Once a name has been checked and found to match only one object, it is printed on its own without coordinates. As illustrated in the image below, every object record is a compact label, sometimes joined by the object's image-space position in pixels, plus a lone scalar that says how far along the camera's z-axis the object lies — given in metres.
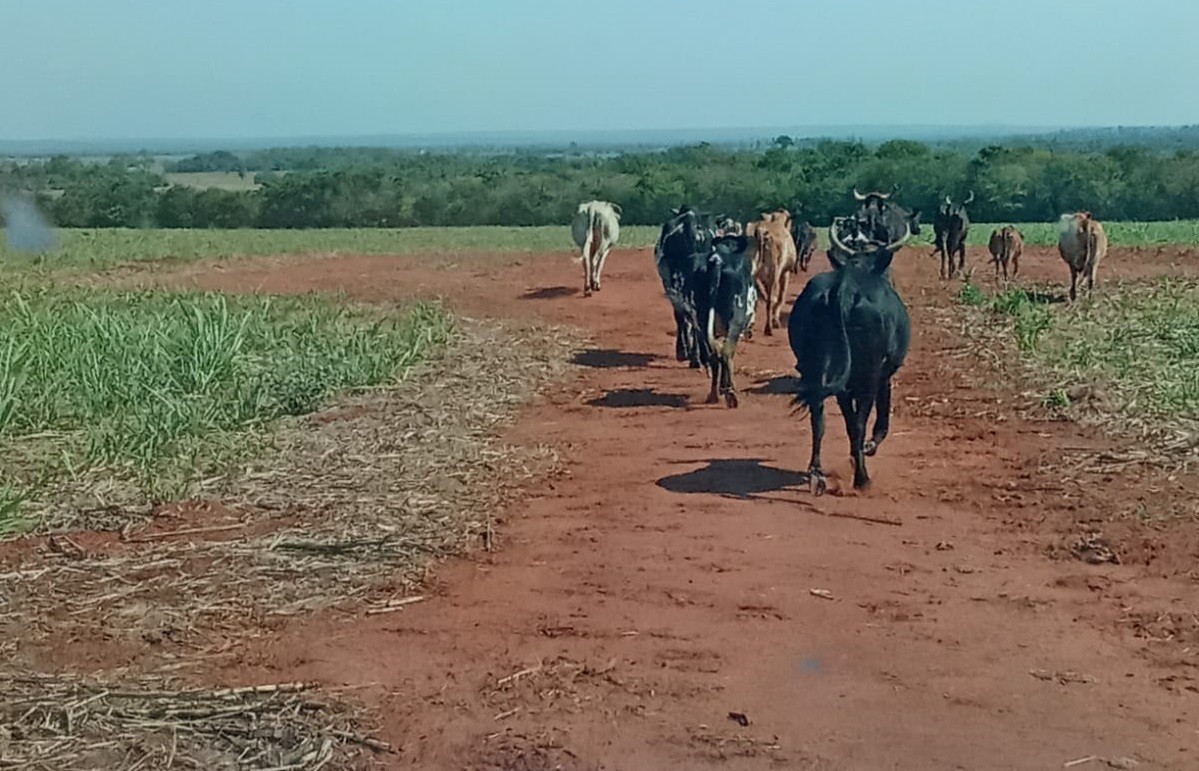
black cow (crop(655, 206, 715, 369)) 14.94
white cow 23.19
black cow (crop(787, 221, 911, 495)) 9.55
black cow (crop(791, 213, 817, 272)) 24.53
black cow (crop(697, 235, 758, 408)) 13.02
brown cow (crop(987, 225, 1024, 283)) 22.80
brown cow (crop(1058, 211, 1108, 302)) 19.95
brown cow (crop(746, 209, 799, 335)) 17.70
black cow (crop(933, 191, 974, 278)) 24.48
